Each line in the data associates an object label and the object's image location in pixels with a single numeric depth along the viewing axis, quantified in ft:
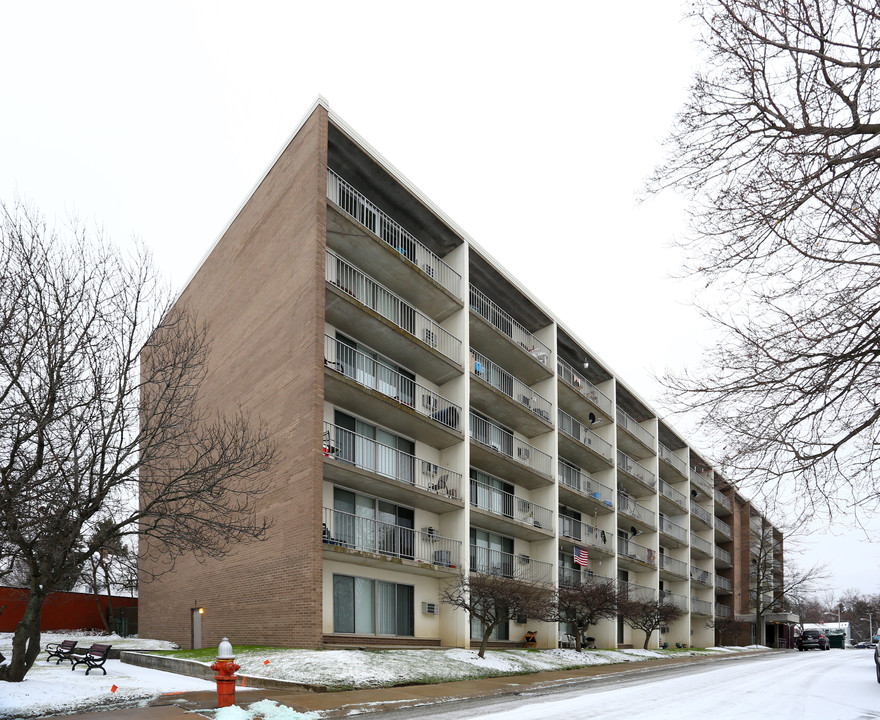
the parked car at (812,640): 221.03
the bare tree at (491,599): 74.33
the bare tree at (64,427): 40.75
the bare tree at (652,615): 121.49
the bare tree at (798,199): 22.84
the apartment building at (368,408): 69.46
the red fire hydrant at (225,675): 37.06
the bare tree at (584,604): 96.02
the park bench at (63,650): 61.00
